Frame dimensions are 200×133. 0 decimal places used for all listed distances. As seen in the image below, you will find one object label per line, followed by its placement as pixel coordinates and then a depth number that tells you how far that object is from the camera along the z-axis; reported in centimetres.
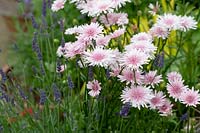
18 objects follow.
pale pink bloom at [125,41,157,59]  74
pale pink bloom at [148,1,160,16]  99
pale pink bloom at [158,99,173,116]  79
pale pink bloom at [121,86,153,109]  72
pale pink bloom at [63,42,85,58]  77
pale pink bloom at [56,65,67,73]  82
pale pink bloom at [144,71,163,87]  77
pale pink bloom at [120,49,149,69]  71
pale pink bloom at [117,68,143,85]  75
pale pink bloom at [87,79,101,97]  77
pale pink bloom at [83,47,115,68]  72
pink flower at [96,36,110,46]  78
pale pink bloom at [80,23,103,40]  76
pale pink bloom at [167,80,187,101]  76
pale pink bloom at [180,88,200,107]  75
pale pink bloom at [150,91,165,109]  77
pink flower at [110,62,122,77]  78
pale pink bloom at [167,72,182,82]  79
